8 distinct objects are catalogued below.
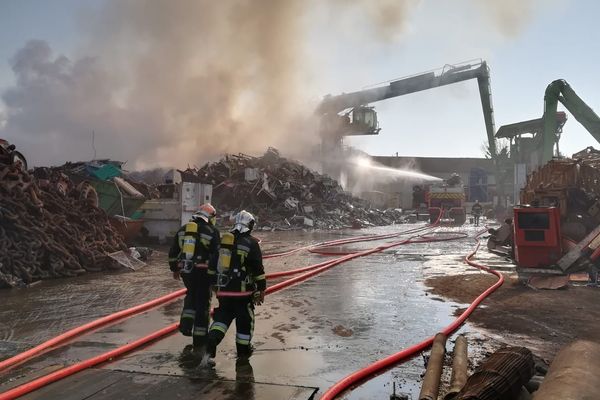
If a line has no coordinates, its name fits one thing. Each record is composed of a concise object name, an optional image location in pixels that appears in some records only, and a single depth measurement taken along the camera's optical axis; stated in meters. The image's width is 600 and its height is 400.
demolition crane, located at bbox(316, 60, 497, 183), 34.72
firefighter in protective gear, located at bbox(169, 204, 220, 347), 4.54
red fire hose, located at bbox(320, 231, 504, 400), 3.45
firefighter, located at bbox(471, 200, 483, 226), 23.60
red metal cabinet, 9.05
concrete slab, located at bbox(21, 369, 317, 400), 3.42
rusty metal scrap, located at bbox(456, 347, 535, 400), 2.76
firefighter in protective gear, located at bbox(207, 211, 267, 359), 4.15
